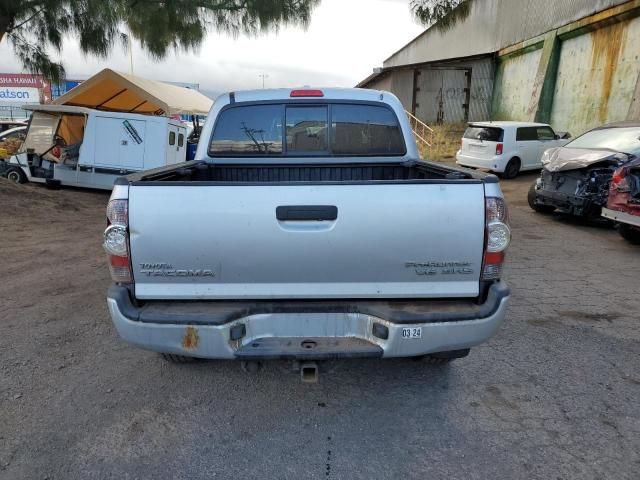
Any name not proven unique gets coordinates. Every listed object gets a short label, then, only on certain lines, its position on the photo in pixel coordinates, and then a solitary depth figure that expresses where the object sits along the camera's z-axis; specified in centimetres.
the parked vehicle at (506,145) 1352
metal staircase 1959
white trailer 1220
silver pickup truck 242
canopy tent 1442
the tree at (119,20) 873
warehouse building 1327
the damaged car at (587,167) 778
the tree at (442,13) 1516
